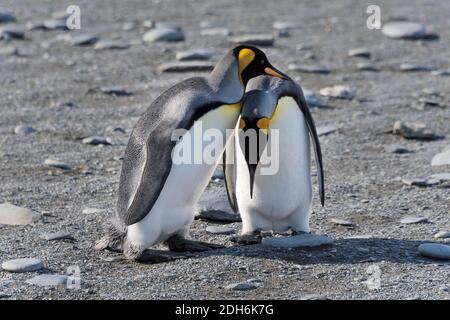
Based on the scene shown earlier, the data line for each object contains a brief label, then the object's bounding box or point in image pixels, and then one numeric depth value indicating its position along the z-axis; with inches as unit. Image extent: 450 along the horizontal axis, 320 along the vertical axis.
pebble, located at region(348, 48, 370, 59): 812.6
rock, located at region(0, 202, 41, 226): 429.1
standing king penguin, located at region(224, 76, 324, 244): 384.2
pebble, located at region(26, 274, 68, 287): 348.8
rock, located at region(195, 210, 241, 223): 434.9
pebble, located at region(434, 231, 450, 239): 405.4
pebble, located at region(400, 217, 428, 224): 426.8
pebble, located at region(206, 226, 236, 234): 418.3
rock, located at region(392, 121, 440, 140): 582.2
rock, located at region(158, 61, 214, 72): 733.9
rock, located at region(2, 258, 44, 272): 365.4
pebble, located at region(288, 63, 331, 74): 749.3
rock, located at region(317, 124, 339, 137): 585.8
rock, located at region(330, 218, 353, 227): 424.8
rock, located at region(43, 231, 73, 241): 403.5
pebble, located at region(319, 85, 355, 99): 678.5
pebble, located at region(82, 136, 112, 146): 569.9
